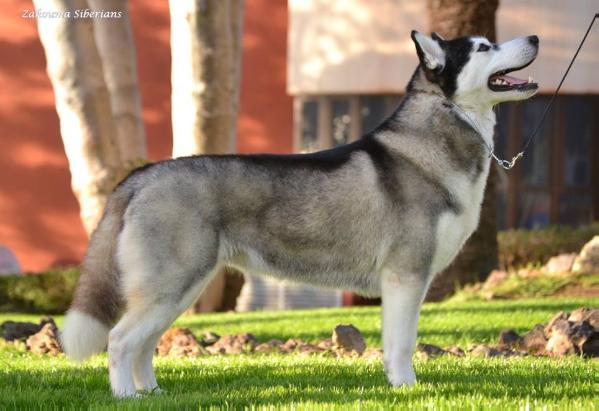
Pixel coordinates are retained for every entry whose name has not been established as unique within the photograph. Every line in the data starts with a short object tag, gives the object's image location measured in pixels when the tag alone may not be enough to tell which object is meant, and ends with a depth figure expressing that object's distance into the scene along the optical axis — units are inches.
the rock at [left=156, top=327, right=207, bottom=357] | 638.9
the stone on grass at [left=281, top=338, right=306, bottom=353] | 649.9
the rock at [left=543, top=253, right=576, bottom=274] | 1019.6
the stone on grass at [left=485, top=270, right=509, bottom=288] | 992.6
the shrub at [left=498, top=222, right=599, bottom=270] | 1194.0
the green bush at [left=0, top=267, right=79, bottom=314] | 1166.4
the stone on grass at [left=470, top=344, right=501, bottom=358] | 601.7
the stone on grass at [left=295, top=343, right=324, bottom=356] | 622.4
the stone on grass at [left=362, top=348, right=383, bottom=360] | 585.9
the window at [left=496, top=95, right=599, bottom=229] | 1409.1
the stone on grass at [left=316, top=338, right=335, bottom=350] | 643.3
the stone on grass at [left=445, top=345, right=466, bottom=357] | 609.7
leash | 474.5
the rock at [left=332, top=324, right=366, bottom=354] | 626.8
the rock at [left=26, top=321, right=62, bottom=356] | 648.8
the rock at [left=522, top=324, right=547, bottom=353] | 624.0
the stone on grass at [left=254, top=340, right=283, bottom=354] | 646.1
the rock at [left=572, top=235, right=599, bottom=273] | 978.2
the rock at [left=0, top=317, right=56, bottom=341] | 683.6
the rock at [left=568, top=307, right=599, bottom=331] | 602.9
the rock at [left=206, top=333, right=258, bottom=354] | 649.4
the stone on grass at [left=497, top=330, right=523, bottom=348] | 638.4
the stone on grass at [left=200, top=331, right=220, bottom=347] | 677.6
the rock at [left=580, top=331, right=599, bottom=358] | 588.7
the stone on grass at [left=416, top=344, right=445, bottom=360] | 589.8
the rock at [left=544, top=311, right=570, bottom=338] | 616.8
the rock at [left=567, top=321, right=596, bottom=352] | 589.8
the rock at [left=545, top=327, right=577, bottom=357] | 591.0
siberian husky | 433.1
